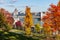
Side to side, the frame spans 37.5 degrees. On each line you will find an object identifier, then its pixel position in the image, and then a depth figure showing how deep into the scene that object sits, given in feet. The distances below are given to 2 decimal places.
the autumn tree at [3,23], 54.00
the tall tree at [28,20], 46.30
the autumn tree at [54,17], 38.35
